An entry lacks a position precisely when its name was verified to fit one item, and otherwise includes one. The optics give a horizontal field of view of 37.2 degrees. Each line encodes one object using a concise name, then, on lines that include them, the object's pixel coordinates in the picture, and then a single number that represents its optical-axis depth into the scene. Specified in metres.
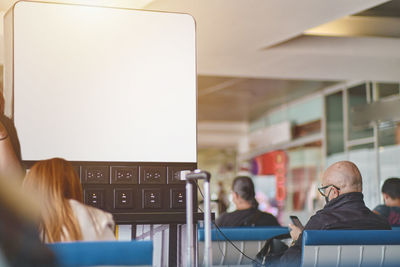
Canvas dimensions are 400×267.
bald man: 3.69
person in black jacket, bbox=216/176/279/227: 5.66
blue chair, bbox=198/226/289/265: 4.54
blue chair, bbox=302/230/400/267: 3.32
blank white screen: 3.67
